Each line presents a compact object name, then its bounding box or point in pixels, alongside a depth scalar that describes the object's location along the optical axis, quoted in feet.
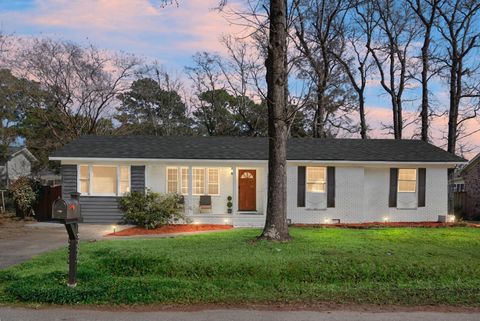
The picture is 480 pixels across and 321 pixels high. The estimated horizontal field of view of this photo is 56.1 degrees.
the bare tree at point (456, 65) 89.97
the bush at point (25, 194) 65.77
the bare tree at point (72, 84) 96.31
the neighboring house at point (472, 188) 84.02
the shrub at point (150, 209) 56.24
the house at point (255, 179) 62.34
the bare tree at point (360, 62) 99.91
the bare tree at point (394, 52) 96.84
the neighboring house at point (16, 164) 104.60
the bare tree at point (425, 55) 91.71
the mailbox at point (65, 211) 23.12
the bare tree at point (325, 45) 94.72
